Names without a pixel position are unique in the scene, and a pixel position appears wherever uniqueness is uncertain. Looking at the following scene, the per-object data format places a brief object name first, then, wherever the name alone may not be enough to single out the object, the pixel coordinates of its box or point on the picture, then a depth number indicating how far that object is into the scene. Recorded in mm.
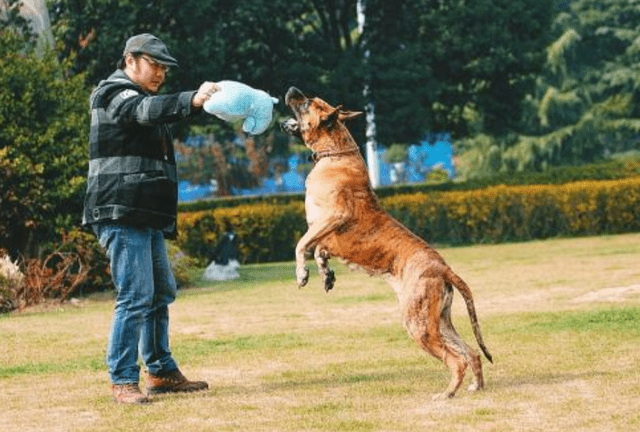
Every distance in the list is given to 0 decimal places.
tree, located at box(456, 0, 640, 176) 51906
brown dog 8062
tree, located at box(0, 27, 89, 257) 17094
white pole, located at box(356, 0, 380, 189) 30953
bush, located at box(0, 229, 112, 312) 16250
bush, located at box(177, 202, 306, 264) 25844
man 8328
